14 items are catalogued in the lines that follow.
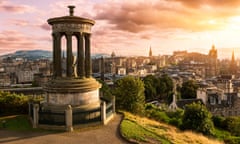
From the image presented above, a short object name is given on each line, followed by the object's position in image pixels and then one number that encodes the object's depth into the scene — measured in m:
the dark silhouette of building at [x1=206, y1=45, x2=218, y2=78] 167.54
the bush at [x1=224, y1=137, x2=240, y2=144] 29.85
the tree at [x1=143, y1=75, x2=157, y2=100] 68.75
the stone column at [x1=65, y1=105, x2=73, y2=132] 18.16
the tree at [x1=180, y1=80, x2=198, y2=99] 74.80
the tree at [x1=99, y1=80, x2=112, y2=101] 34.61
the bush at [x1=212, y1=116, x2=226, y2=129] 42.47
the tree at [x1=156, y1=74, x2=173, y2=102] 75.56
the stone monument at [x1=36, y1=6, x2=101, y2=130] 19.94
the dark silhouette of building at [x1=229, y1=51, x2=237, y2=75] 167.01
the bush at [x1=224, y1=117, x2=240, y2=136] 36.22
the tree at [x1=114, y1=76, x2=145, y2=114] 26.84
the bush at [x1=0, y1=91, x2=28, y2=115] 23.96
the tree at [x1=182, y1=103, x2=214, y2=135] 26.35
